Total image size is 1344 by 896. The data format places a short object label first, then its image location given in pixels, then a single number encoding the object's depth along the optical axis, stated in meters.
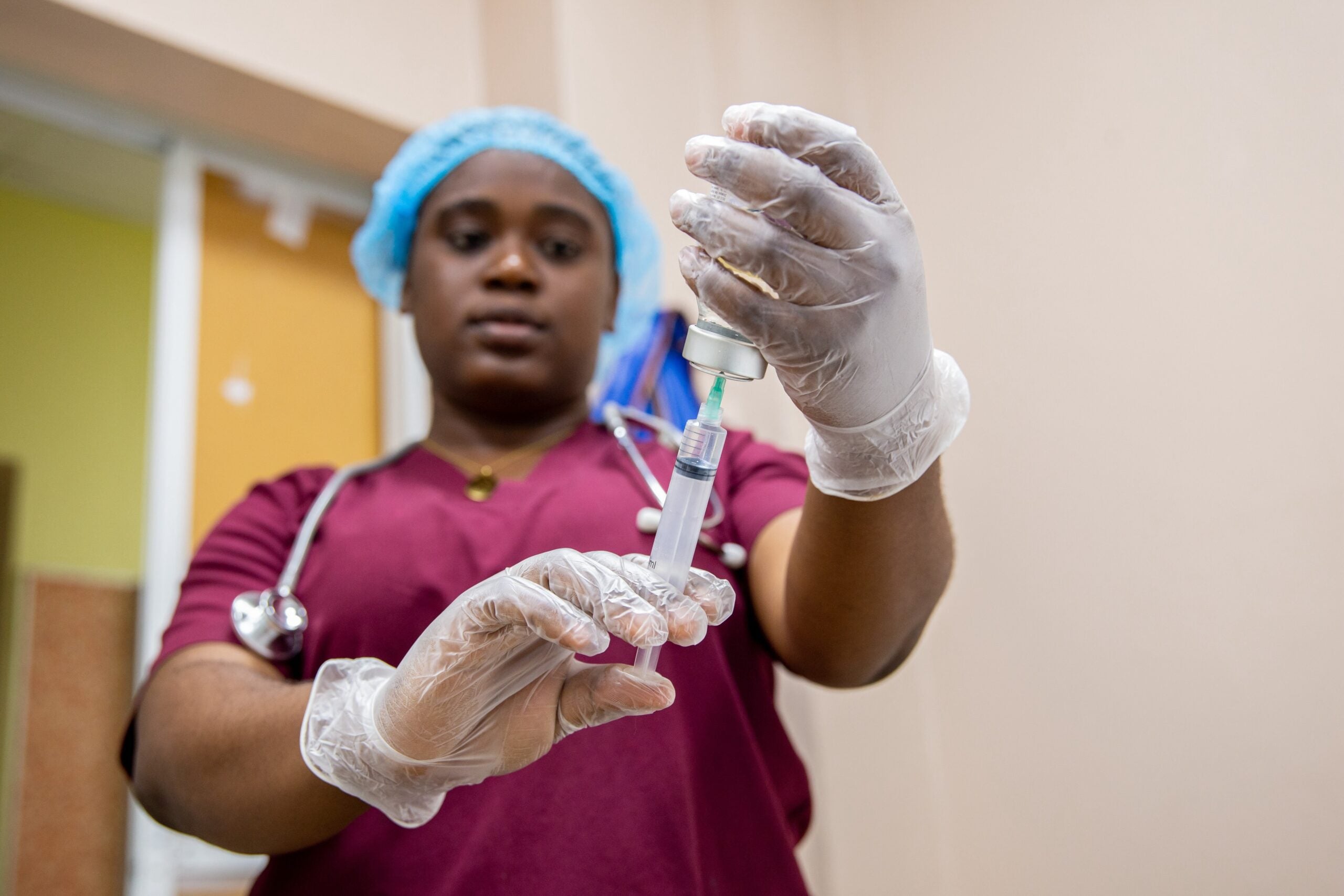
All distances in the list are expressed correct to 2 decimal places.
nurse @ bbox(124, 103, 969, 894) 0.59
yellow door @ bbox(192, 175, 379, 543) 1.59
